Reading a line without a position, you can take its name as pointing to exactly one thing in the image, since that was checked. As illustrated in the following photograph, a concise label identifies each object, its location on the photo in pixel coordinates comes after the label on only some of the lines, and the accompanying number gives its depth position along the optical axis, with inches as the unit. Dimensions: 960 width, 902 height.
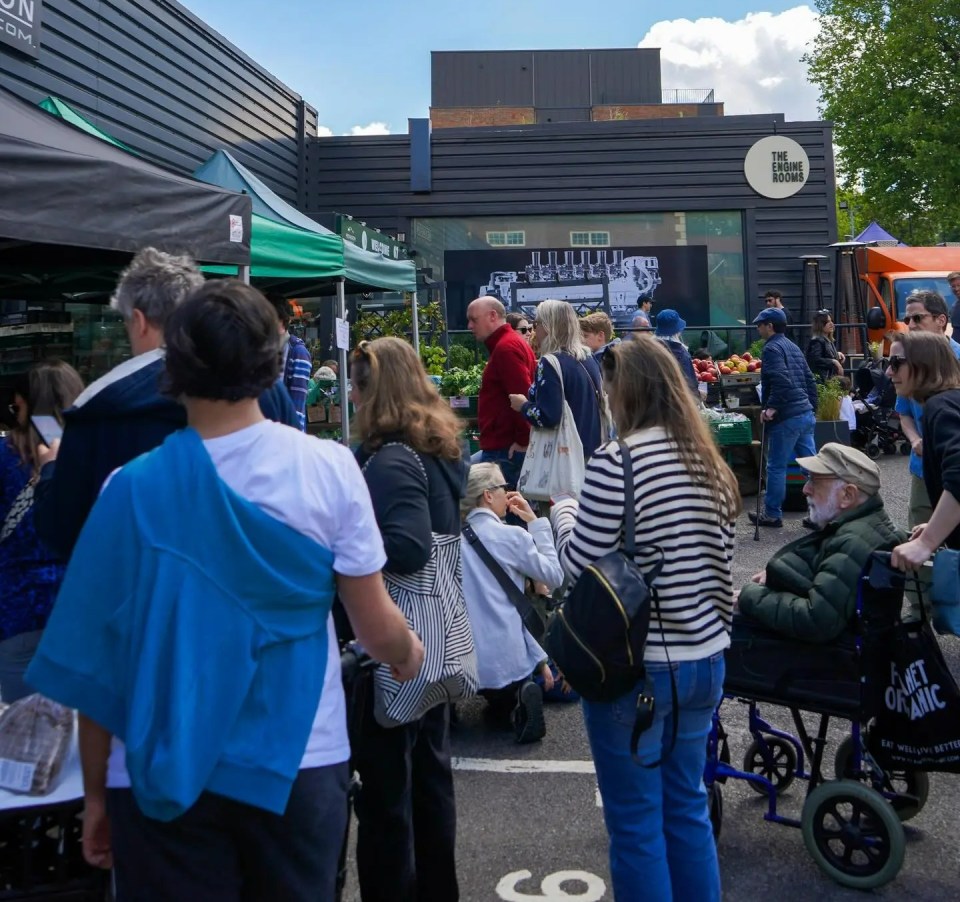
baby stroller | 505.4
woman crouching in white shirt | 168.4
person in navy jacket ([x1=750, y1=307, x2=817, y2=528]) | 339.3
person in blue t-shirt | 221.9
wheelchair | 127.7
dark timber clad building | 729.0
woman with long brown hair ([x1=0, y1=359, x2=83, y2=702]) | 127.5
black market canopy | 153.8
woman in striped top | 102.7
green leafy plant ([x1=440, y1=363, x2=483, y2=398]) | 374.0
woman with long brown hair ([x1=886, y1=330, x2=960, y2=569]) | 146.6
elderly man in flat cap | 129.1
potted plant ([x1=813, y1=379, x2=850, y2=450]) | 384.5
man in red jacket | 249.1
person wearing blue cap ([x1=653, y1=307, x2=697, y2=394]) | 322.7
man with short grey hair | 89.2
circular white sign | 735.7
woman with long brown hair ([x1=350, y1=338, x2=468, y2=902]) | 105.5
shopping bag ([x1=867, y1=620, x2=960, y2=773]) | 125.7
